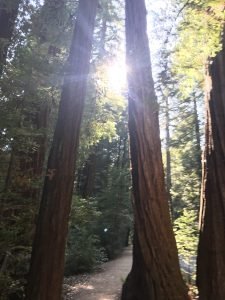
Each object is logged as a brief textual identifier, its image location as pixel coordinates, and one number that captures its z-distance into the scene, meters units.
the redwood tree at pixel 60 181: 3.66
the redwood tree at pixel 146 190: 3.43
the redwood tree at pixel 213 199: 3.69
